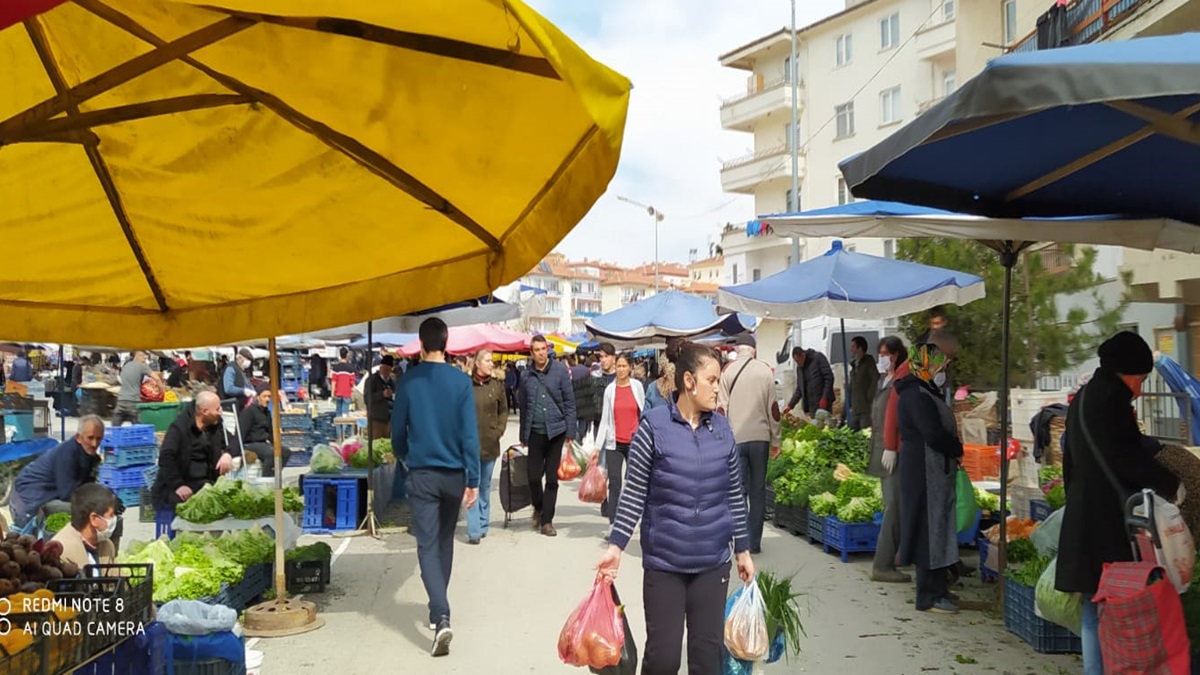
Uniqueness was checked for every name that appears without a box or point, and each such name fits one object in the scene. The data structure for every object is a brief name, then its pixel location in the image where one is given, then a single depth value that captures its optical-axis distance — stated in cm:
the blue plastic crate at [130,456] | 1287
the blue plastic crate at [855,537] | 863
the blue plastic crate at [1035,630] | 591
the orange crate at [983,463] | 1131
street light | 5725
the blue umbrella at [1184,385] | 980
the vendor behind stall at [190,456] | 827
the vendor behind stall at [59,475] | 789
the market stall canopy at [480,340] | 1900
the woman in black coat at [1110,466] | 436
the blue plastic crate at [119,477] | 1276
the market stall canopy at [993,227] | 563
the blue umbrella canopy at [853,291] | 1106
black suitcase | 1066
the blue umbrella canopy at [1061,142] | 289
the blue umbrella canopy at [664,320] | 1727
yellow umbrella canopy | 264
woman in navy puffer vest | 446
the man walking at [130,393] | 1725
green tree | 1574
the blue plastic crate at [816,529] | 916
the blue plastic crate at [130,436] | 1283
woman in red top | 978
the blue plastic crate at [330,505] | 1042
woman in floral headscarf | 681
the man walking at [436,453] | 624
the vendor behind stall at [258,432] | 1230
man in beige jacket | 855
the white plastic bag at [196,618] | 484
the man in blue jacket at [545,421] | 1018
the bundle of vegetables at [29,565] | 368
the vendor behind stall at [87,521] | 504
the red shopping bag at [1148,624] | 407
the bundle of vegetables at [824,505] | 895
